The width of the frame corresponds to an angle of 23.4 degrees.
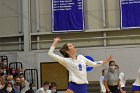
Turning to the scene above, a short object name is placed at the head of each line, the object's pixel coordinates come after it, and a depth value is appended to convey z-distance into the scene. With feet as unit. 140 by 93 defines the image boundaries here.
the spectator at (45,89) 38.93
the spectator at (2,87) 32.72
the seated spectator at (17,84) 36.77
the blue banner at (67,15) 49.01
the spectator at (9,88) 33.38
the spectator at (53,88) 40.94
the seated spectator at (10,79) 37.16
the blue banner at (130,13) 47.48
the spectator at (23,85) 38.53
